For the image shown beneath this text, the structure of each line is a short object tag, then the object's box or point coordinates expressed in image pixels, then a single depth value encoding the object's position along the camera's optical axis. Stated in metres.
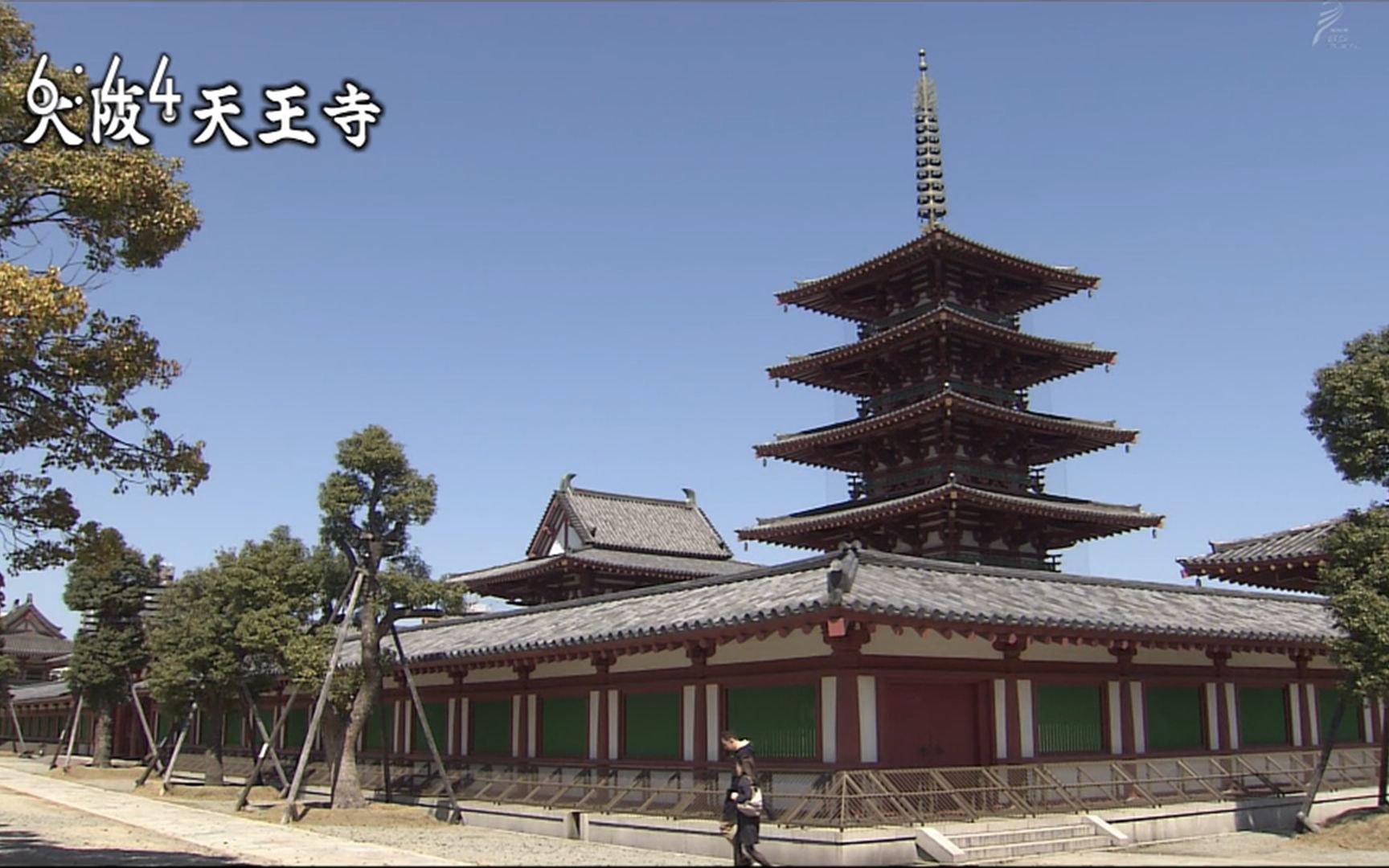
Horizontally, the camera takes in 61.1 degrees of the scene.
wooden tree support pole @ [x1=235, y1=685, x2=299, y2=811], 27.05
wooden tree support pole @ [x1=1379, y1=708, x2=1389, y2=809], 21.50
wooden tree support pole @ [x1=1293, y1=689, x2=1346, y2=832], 20.97
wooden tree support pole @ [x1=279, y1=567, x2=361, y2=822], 24.64
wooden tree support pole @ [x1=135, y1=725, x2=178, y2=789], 36.78
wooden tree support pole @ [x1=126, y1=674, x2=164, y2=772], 38.71
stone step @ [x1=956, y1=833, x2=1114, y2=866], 17.31
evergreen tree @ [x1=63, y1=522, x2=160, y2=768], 44.97
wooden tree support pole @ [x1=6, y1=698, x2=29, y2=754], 60.73
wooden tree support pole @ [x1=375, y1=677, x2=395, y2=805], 28.45
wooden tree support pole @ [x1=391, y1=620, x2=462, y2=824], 25.25
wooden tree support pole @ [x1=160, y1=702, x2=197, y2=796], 34.31
